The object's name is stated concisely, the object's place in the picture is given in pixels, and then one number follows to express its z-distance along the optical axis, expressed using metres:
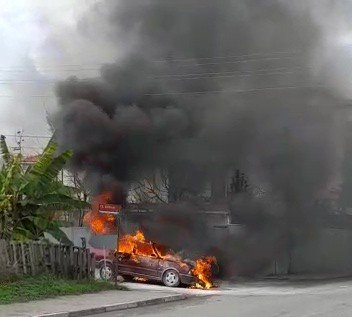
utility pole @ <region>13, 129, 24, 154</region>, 26.88
